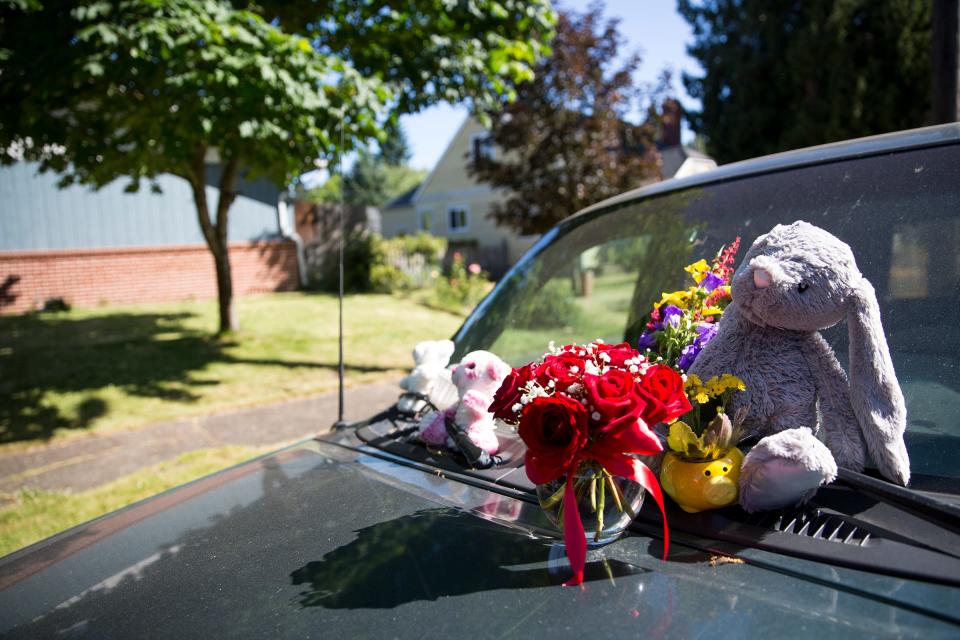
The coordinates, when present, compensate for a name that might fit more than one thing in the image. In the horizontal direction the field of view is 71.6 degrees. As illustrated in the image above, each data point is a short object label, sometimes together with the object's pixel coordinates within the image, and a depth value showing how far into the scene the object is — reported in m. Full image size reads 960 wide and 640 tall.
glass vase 1.26
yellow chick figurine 1.31
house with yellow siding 26.38
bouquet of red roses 1.18
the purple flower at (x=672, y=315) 1.60
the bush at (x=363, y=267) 16.11
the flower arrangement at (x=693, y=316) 1.57
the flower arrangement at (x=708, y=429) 1.33
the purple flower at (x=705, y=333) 1.57
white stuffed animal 2.04
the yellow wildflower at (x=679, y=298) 1.60
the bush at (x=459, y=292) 13.40
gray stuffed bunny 1.27
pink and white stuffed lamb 1.75
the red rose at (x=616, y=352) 1.31
